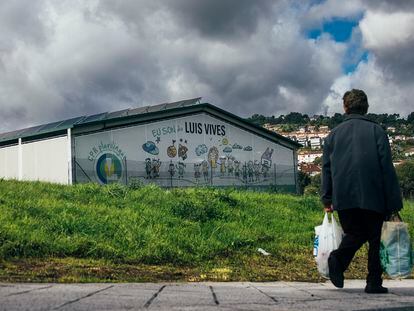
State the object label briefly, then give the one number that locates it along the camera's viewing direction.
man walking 5.29
